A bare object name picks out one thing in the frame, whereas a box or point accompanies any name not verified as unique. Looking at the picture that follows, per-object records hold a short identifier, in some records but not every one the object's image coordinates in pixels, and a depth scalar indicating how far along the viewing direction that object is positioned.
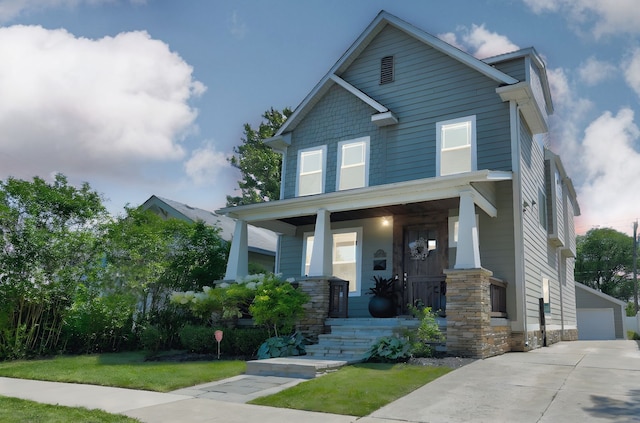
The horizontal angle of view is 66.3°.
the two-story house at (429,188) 10.75
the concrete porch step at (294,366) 7.71
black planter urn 12.05
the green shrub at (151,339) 10.89
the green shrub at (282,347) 9.80
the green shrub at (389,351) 8.55
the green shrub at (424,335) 8.83
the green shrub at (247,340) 10.75
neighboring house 19.42
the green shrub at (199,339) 11.08
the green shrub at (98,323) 11.67
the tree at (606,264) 42.53
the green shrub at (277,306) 10.29
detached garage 27.09
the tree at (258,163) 25.48
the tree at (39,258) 10.82
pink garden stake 10.00
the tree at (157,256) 12.66
